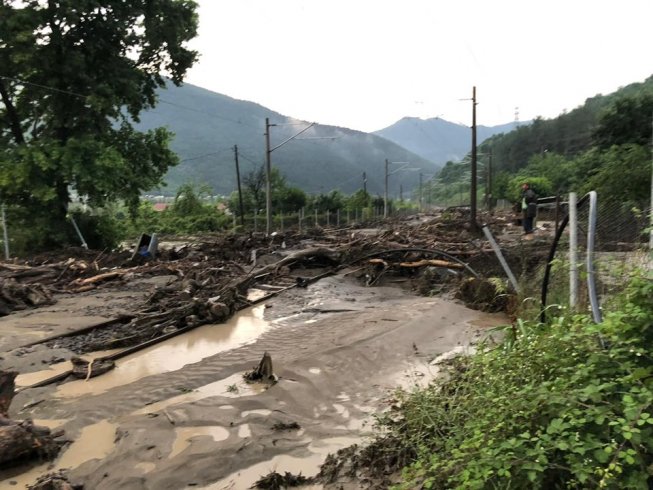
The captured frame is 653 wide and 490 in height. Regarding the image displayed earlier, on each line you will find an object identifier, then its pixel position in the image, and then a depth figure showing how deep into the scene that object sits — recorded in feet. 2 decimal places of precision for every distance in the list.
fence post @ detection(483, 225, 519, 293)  32.30
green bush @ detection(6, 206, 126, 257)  78.69
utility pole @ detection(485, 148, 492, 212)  180.65
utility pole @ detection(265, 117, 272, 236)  96.50
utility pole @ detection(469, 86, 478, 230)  85.92
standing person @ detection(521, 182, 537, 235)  62.08
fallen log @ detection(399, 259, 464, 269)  47.97
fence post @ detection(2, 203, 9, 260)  76.84
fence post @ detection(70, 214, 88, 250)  80.23
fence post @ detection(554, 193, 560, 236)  29.24
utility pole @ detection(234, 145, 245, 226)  136.24
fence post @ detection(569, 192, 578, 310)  19.07
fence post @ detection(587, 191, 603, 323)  13.56
